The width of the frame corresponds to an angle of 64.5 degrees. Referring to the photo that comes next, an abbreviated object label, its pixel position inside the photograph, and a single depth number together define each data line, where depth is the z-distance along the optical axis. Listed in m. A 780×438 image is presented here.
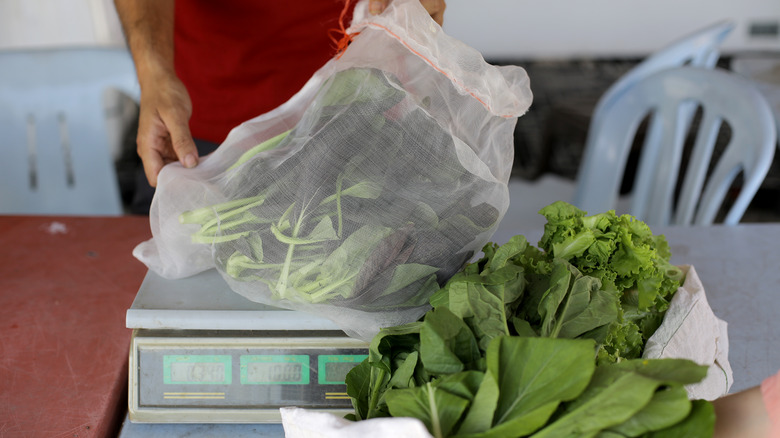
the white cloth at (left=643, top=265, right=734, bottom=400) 0.77
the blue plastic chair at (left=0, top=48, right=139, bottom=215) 1.94
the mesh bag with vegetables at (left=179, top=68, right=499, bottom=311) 0.74
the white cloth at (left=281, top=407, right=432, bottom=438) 0.51
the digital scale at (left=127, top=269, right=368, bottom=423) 0.78
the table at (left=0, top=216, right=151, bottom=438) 0.83
